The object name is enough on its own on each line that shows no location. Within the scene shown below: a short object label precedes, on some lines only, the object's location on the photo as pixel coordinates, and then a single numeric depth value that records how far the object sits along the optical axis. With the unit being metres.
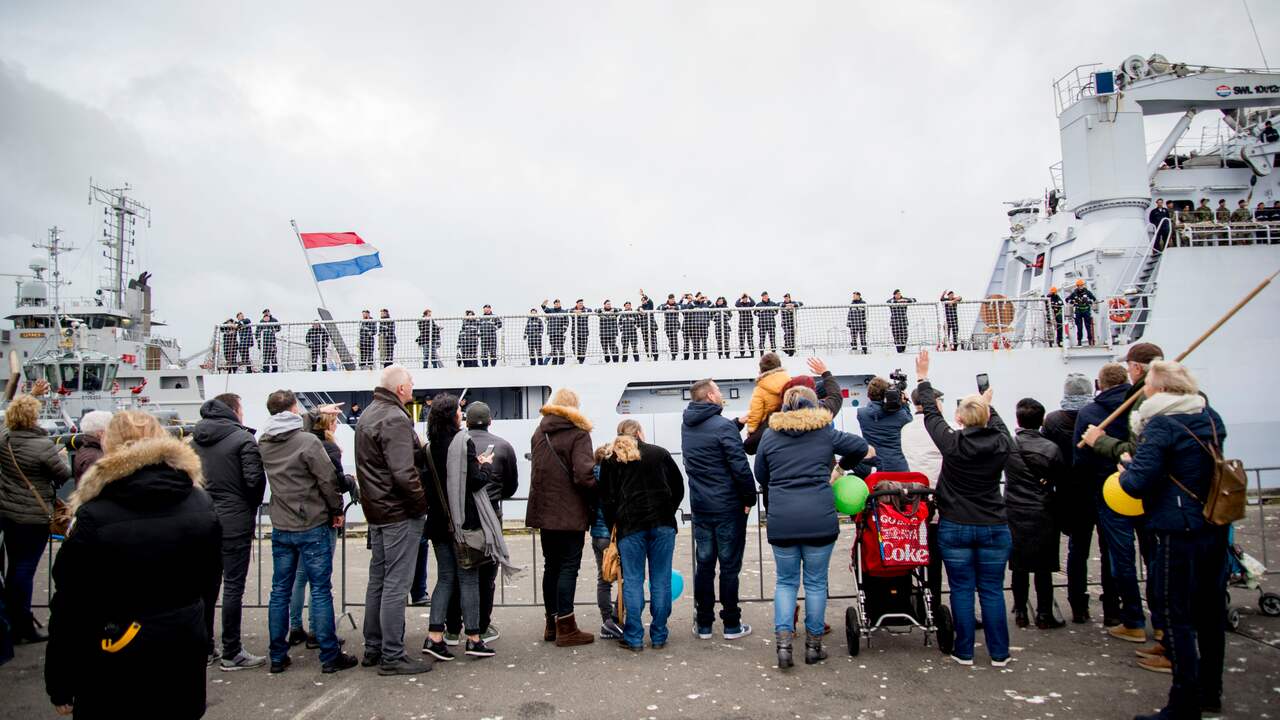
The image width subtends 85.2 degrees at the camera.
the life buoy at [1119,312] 13.49
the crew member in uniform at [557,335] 13.44
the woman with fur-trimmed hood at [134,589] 2.38
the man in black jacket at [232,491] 4.77
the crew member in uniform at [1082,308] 13.32
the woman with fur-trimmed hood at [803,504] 4.52
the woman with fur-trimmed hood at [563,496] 5.00
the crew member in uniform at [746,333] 13.50
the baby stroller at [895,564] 4.68
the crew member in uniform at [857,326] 13.46
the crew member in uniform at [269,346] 13.64
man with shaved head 4.52
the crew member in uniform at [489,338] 13.25
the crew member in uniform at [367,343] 13.47
